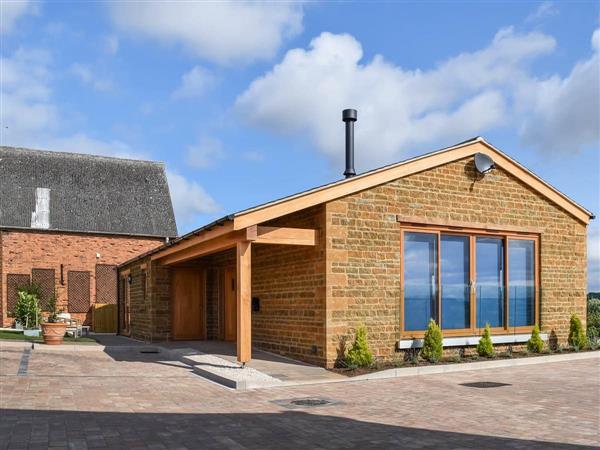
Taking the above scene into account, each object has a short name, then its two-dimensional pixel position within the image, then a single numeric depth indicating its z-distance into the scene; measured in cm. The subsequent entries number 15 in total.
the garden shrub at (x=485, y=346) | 1370
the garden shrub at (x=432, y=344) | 1279
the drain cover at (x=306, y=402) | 884
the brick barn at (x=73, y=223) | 2792
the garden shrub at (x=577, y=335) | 1542
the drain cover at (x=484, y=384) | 1056
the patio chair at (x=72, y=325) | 2198
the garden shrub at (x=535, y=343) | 1459
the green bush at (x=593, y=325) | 1667
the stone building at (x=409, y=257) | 1223
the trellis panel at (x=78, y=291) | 2847
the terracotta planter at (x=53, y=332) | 1781
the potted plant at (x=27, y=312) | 2534
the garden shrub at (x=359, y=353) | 1191
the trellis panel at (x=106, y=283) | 2906
